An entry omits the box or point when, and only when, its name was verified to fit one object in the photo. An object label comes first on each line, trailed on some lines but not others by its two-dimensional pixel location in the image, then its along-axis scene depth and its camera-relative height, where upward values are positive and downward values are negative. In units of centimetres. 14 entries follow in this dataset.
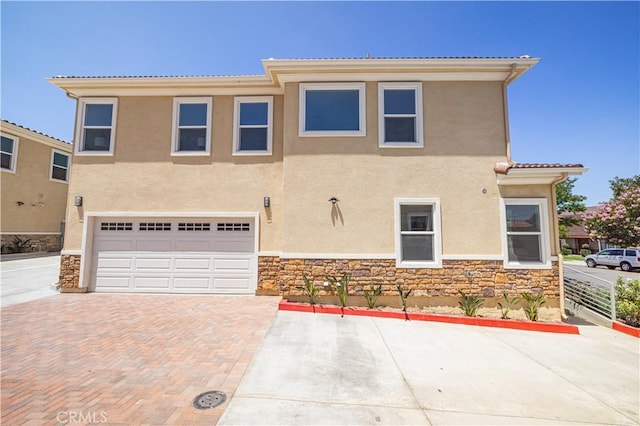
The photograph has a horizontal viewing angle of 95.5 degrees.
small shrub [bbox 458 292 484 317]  766 -170
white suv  2177 -127
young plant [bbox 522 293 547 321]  761 -166
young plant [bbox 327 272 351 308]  788 -127
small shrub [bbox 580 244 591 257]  3488 -93
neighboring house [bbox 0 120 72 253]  1545 +256
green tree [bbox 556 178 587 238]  2945 +420
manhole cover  347 -201
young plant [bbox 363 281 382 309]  780 -150
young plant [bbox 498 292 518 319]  778 -167
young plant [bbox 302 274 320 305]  790 -142
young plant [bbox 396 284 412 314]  770 -148
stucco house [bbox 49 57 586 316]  802 +162
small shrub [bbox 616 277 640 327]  758 -158
